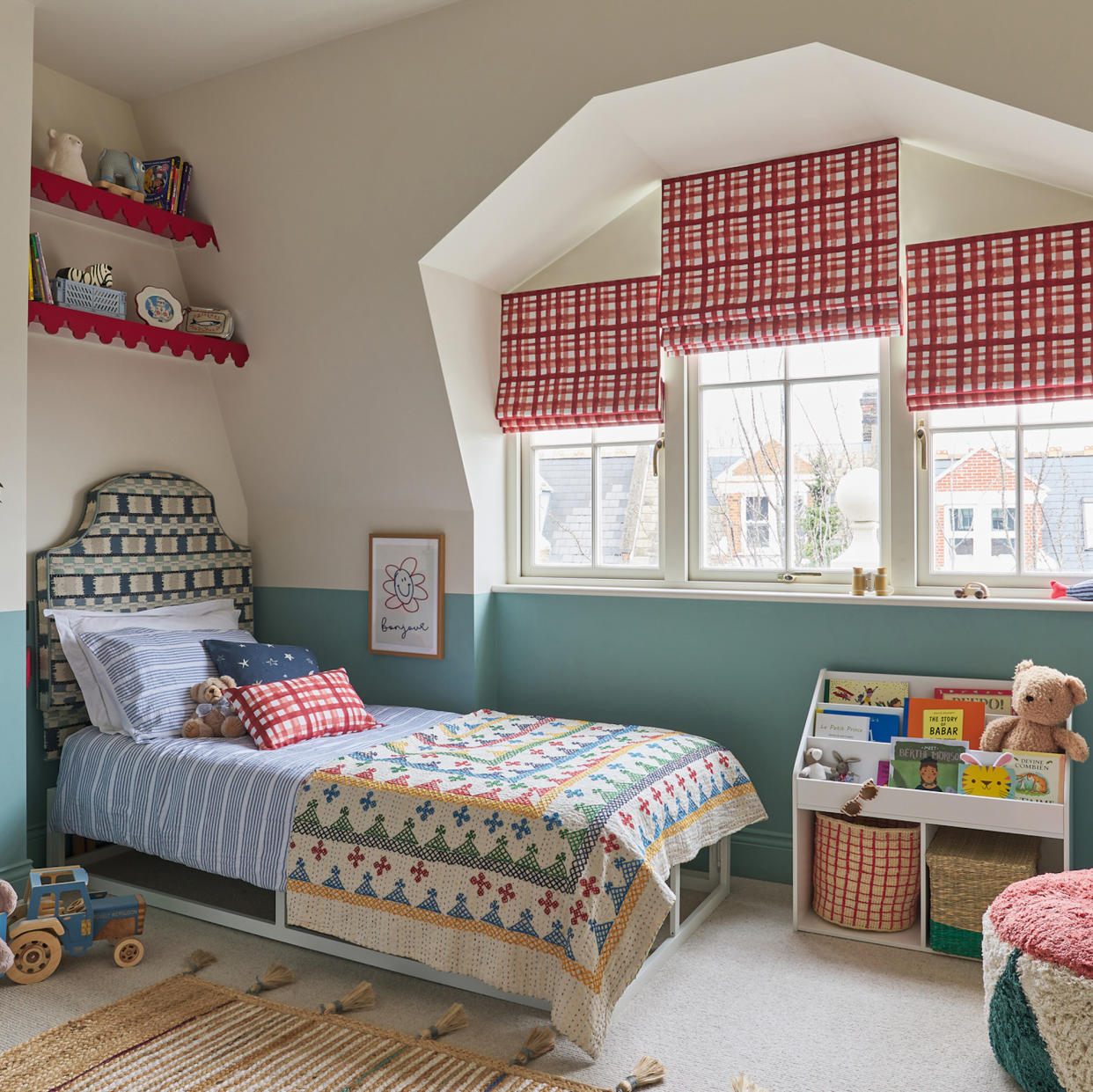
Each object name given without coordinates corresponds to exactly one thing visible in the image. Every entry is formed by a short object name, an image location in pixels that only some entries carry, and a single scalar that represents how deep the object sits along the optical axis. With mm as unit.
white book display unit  2490
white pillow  3154
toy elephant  3258
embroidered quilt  2176
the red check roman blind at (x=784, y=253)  2986
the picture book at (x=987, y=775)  2559
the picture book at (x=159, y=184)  3398
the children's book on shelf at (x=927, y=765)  2629
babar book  2783
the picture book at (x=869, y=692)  2963
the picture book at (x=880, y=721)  2885
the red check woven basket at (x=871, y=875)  2688
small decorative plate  3363
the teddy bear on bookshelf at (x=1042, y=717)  2570
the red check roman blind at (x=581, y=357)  3434
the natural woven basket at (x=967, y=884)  2529
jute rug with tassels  2020
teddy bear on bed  3072
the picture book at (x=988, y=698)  2840
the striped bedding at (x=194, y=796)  2652
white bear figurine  3102
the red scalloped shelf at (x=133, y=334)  3004
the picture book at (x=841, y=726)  2896
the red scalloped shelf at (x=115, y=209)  3029
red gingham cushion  2982
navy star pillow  3293
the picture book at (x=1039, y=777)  2516
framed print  3654
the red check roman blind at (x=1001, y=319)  2773
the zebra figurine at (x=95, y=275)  3143
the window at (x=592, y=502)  3543
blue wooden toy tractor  2484
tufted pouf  1780
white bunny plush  2758
